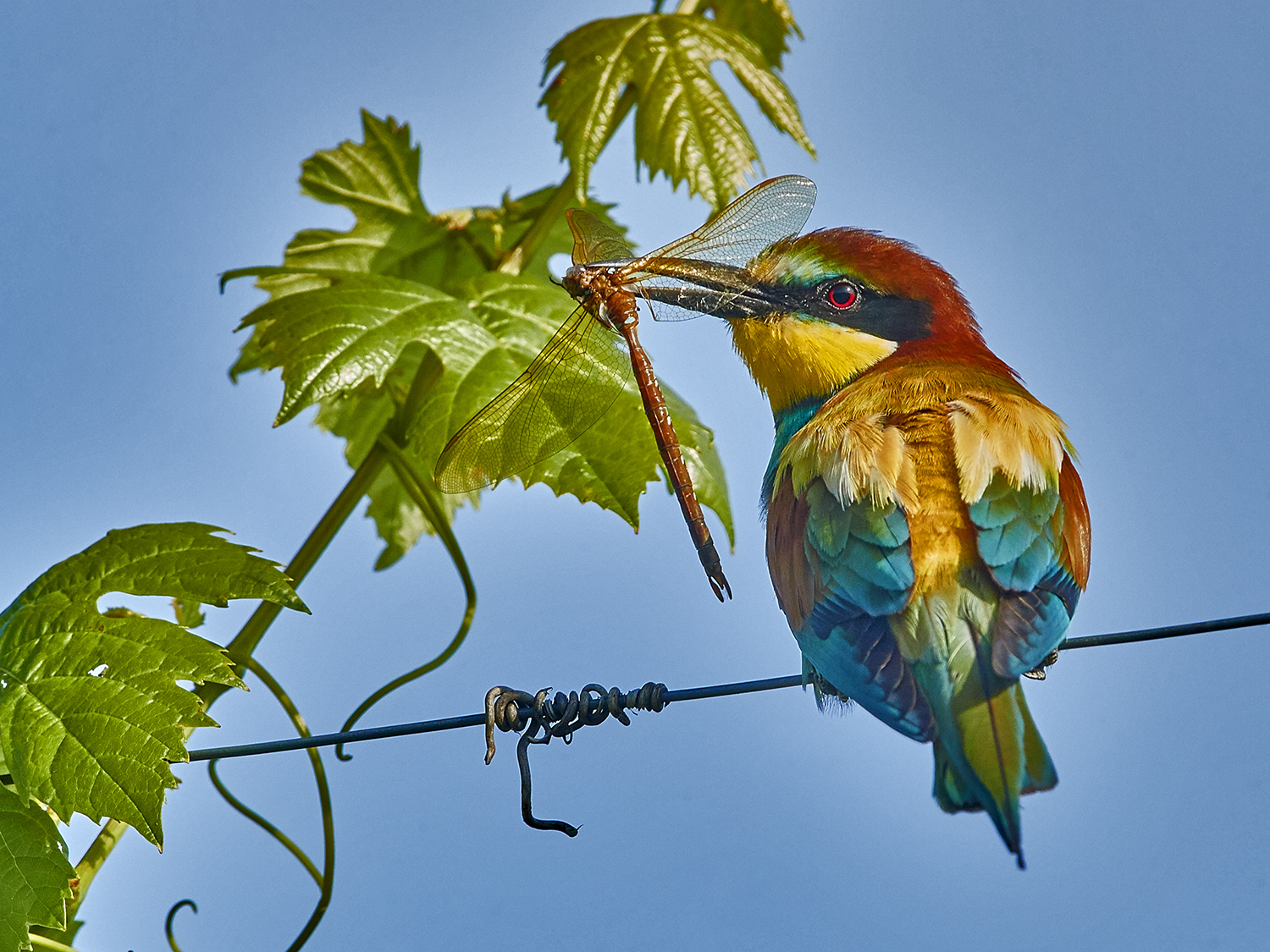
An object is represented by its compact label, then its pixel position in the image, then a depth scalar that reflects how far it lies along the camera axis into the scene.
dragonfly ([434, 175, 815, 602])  4.34
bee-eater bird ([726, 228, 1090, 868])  4.26
